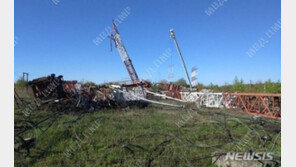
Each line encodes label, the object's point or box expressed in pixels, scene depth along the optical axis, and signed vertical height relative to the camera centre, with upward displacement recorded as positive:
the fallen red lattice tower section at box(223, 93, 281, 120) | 6.81 -0.89
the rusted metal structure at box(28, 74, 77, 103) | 8.38 -0.19
